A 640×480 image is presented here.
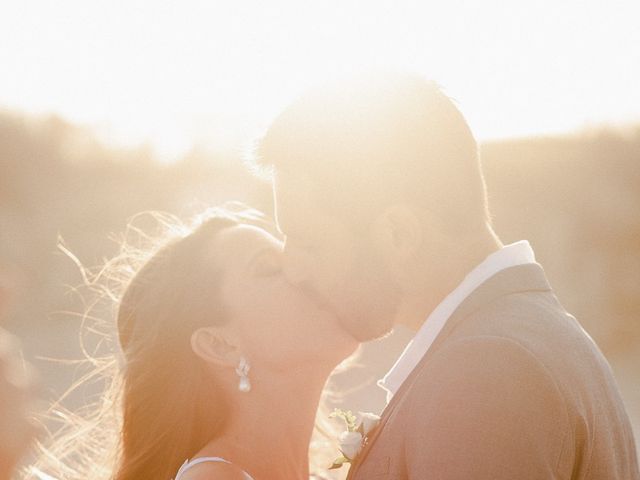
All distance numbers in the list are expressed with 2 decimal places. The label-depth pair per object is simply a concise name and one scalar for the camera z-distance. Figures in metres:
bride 4.26
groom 2.57
